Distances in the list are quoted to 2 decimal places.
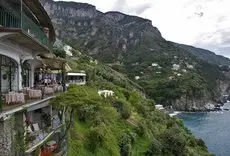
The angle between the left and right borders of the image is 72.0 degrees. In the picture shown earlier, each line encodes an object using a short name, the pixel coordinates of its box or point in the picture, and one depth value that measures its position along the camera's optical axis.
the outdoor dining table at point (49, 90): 10.21
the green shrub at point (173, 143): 17.18
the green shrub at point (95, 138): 12.29
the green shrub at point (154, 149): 15.85
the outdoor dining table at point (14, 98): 6.69
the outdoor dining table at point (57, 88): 11.45
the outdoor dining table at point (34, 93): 8.51
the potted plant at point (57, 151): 9.77
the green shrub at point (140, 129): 17.44
